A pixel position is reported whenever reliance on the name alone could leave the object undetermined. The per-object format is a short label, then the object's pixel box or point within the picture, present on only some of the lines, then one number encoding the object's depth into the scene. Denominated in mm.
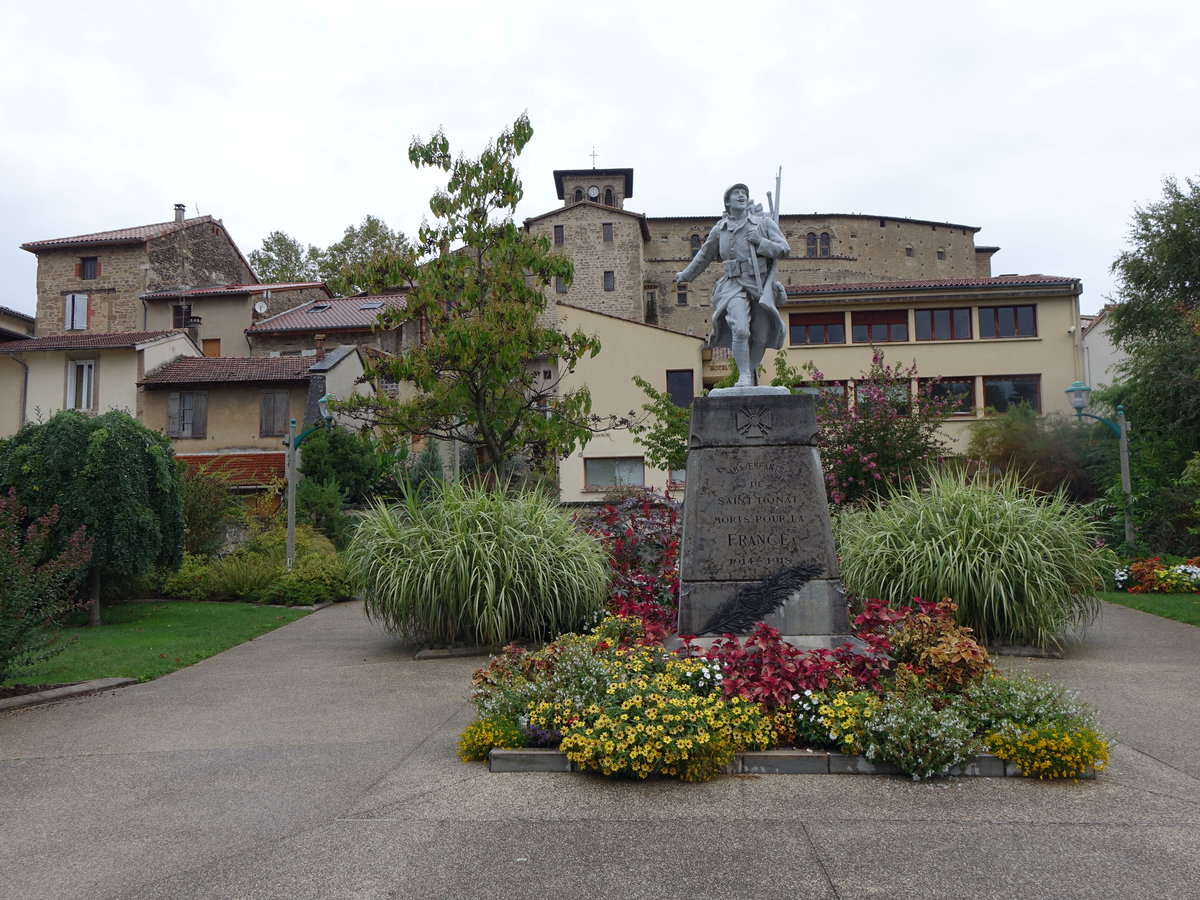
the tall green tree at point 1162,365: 19562
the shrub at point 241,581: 17047
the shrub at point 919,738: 4961
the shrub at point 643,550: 9960
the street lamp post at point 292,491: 17906
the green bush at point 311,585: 16469
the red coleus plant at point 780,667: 5605
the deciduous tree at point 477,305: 12594
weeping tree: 13219
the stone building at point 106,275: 41956
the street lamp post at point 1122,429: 17312
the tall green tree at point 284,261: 54250
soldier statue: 8070
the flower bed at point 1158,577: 15555
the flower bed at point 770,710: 4984
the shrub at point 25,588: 7477
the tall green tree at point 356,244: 51781
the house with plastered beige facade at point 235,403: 30750
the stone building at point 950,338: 33719
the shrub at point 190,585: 17234
